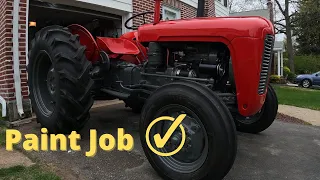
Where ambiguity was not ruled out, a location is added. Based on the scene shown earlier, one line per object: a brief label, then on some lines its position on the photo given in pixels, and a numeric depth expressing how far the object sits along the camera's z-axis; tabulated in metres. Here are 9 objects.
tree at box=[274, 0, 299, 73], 21.34
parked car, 16.99
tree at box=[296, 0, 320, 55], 21.81
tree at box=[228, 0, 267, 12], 23.65
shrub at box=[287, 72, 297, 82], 20.10
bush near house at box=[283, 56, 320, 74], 23.16
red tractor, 2.09
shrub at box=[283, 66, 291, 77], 20.52
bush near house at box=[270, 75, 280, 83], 15.54
